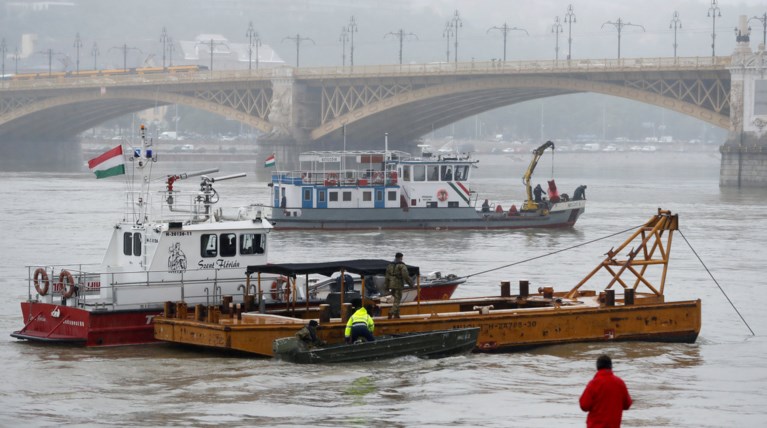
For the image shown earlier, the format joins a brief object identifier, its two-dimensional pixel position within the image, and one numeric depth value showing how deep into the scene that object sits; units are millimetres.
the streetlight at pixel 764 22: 108069
